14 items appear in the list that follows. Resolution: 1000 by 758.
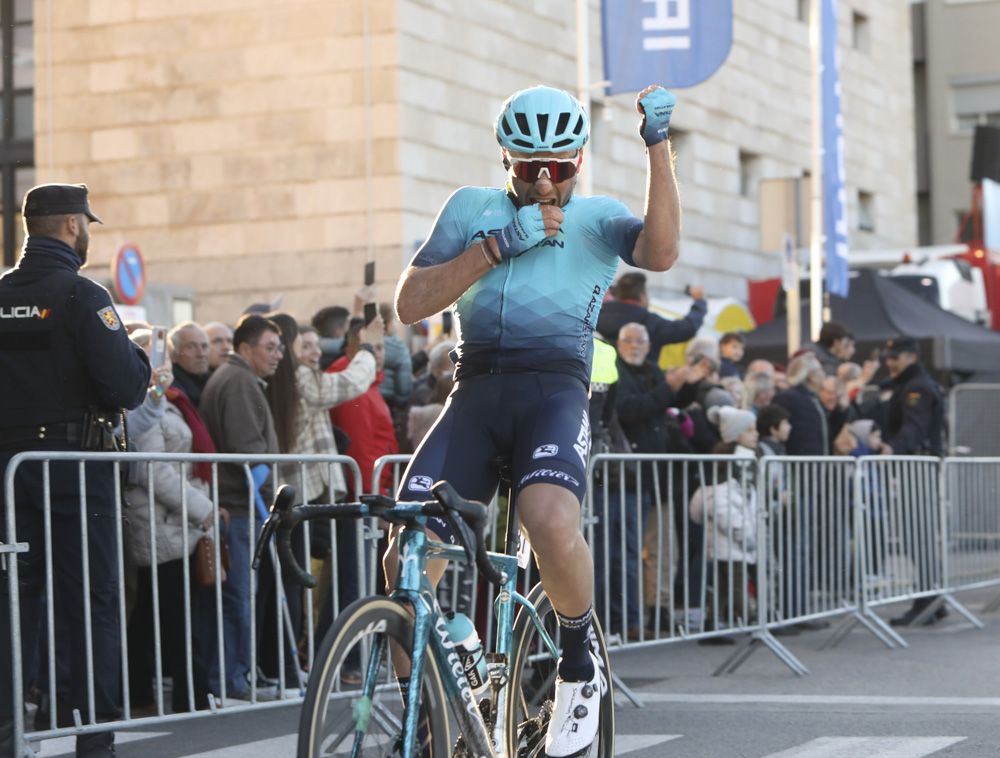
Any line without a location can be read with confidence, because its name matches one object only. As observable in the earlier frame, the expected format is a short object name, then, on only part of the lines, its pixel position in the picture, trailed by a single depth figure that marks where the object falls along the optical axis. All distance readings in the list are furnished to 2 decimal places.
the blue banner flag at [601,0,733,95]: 17.06
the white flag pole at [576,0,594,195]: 19.84
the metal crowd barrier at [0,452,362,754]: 6.88
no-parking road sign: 16.19
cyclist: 5.30
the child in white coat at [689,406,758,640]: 10.51
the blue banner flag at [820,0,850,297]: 22.06
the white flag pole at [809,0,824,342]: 22.38
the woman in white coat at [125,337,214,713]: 7.67
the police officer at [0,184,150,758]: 7.12
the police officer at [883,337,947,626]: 15.17
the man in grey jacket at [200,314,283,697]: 8.56
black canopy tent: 19.61
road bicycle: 4.38
